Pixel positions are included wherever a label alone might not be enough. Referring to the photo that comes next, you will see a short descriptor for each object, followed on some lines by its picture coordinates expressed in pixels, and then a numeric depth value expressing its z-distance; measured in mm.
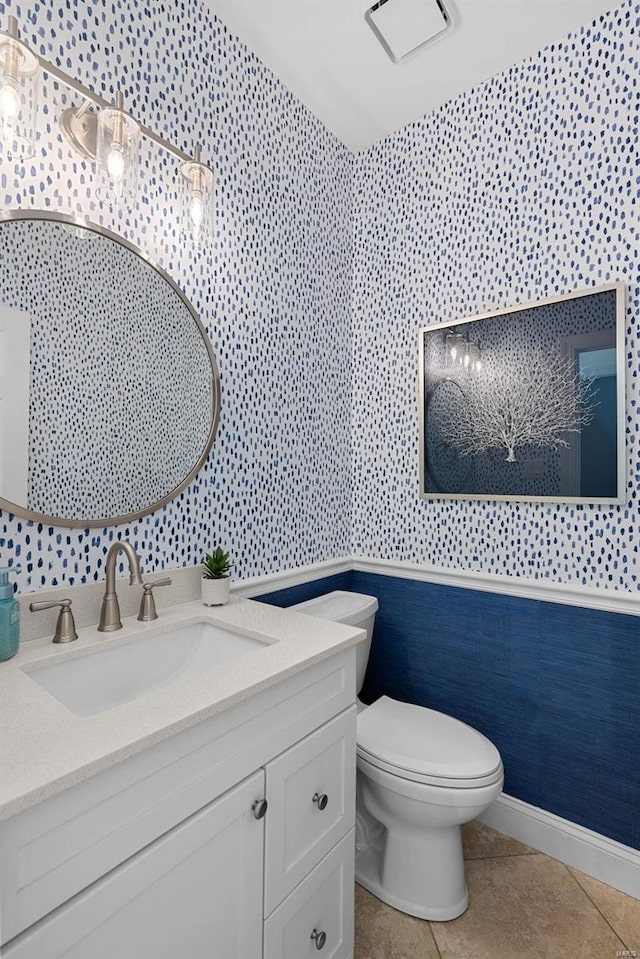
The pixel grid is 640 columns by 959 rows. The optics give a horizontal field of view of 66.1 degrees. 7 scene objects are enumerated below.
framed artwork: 1574
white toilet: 1354
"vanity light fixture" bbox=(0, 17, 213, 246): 1004
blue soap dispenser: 1006
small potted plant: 1447
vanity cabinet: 657
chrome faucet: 1206
